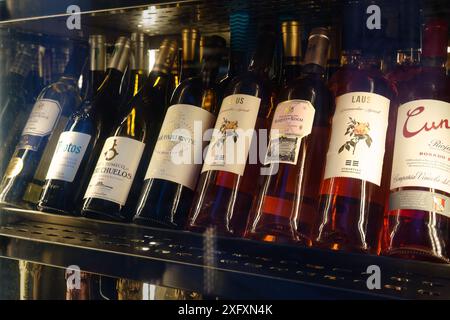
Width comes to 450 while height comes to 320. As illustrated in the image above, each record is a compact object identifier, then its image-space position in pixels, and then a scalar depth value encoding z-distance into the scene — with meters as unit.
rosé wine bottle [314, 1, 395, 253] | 0.73
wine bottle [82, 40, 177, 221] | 0.91
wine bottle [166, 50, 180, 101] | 1.12
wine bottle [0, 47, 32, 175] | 1.15
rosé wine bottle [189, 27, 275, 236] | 0.83
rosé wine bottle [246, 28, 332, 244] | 0.78
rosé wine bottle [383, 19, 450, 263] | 0.68
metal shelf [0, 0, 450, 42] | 0.86
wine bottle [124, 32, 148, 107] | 1.11
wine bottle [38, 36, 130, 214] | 0.99
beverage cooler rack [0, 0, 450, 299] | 0.65
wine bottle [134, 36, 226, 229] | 0.87
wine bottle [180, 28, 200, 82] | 1.04
